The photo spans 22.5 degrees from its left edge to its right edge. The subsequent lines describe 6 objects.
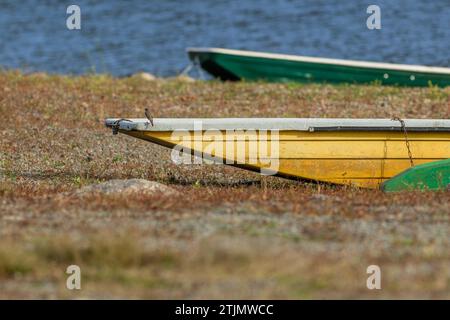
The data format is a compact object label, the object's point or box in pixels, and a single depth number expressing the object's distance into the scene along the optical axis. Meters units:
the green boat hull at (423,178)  13.74
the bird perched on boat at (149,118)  13.43
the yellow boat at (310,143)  13.86
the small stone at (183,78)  26.11
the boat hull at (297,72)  24.81
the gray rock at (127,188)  12.52
